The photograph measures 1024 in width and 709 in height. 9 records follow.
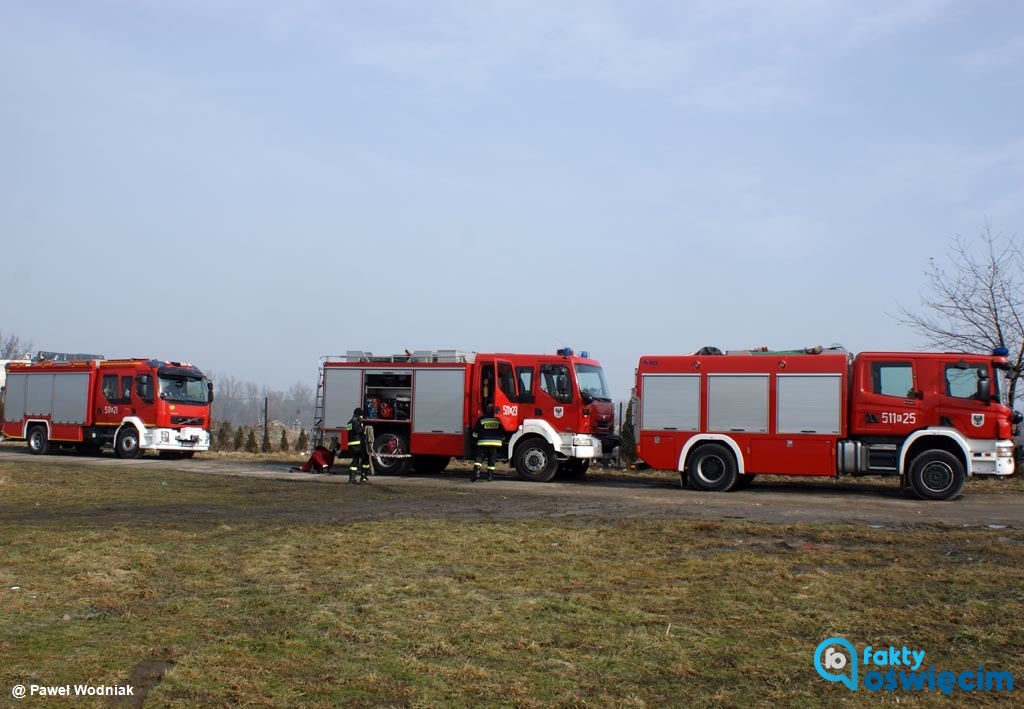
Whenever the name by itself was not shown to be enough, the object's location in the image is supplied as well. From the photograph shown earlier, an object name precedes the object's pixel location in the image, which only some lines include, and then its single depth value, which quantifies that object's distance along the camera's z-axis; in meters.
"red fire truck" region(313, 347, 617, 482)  19.97
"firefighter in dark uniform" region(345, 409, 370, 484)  19.58
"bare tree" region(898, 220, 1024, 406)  21.03
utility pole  31.84
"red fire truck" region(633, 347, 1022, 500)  16.23
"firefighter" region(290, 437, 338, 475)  21.73
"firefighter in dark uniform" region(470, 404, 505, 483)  19.80
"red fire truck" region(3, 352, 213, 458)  26.48
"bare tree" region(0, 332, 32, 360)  68.38
